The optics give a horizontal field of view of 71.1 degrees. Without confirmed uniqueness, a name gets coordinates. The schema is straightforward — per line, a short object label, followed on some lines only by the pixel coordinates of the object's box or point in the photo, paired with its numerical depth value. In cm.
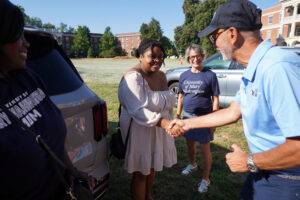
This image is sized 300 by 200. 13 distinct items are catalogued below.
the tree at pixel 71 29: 9530
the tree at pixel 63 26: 9201
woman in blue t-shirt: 304
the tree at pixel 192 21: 3997
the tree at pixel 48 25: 9162
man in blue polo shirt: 104
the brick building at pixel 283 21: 3991
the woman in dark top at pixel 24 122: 99
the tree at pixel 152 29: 6756
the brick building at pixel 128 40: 9301
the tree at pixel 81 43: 7369
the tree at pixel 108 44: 7088
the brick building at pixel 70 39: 8550
